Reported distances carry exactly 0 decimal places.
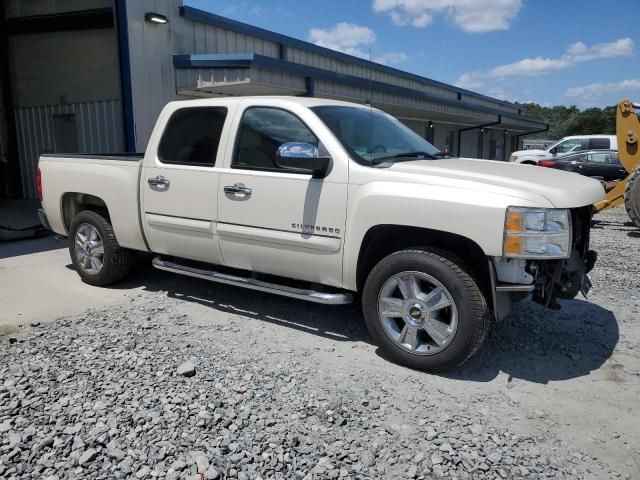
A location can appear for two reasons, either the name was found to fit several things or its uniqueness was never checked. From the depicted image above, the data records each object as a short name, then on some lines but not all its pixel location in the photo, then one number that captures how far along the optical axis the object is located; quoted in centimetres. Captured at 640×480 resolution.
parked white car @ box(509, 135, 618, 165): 1914
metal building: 1015
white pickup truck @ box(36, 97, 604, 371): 363
